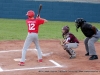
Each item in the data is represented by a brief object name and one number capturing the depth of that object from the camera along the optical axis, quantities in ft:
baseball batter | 56.18
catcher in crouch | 63.02
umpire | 61.36
